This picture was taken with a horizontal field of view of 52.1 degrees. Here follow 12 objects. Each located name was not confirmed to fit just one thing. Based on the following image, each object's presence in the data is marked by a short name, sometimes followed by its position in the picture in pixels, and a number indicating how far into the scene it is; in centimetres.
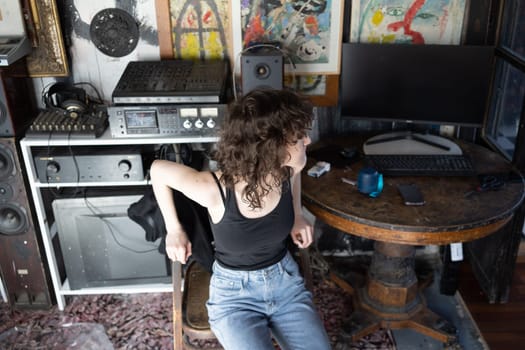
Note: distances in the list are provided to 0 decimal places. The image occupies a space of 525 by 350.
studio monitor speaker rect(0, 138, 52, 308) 222
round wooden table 181
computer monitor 216
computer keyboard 208
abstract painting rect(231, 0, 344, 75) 231
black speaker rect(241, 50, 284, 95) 211
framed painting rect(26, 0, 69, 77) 222
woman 155
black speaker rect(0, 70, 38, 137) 212
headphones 224
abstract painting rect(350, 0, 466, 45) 233
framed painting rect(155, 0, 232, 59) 230
